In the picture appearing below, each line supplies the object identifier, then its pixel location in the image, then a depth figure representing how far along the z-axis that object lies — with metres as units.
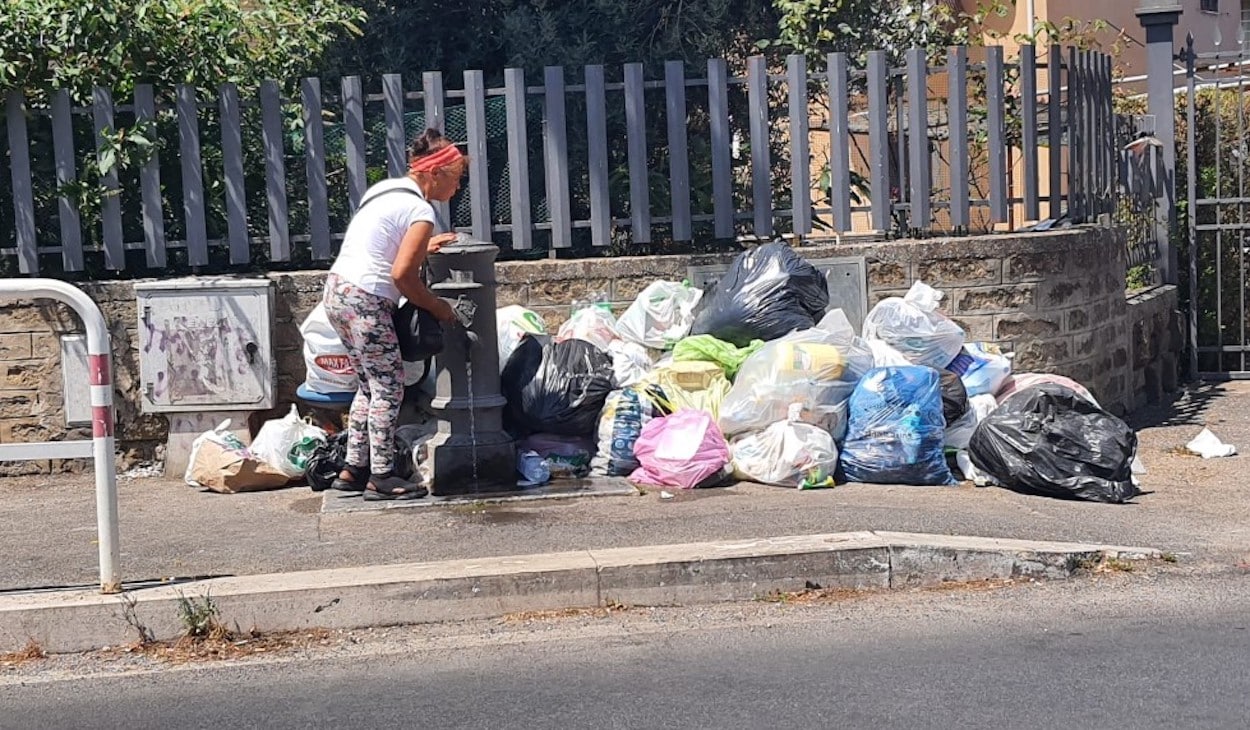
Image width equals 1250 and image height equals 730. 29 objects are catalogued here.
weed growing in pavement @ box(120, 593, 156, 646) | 5.36
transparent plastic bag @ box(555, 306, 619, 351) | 8.23
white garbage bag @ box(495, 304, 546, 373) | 7.93
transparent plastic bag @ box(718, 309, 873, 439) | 7.52
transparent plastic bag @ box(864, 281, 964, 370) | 8.11
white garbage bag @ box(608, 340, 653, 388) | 8.02
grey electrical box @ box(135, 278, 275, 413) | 8.05
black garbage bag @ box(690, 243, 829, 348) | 8.01
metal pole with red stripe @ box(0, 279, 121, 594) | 5.36
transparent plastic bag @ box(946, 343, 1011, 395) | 8.21
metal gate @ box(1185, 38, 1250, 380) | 11.72
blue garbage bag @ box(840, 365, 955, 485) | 7.49
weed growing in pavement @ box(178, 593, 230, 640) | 5.35
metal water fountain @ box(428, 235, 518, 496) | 7.29
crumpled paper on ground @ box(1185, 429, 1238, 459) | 8.73
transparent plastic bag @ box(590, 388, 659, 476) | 7.63
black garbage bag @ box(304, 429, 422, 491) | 7.64
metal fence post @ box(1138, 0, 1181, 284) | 11.69
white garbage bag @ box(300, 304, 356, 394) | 7.76
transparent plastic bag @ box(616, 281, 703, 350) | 8.24
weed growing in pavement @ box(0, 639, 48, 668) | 5.27
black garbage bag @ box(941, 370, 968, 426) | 7.79
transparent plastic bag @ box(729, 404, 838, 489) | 7.42
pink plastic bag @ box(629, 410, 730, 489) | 7.43
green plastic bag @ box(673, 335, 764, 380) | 7.97
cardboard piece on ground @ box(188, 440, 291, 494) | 7.64
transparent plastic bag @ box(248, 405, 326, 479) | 7.70
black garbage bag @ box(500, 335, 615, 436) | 7.58
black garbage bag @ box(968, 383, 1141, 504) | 7.35
